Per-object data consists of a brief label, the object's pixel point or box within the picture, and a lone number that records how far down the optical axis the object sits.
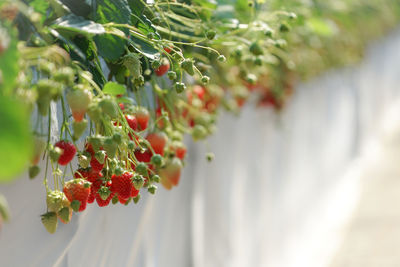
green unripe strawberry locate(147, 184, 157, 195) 1.48
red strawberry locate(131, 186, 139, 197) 1.49
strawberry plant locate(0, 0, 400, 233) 1.25
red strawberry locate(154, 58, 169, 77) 1.63
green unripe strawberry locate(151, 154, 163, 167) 1.48
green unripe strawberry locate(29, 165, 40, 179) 1.33
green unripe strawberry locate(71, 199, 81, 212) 1.41
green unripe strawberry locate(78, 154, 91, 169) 1.42
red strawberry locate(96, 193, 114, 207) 1.47
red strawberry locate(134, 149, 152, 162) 1.56
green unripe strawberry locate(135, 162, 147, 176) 1.44
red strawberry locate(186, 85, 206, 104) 1.94
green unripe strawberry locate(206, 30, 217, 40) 1.57
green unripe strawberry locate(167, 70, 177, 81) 1.46
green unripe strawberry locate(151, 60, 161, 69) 1.46
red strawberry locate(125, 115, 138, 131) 1.52
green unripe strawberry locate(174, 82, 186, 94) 1.47
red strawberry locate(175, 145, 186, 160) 1.73
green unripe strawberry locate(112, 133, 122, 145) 1.37
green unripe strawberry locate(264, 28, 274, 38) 1.64
